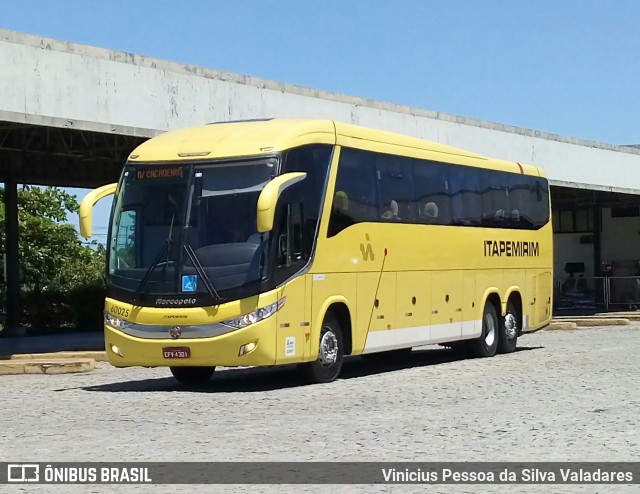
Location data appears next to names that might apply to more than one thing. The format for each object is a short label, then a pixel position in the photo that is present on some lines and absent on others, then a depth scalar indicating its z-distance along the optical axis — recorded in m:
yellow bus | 16.55
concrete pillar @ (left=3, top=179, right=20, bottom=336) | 35.62
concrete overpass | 23.31
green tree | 51.94
